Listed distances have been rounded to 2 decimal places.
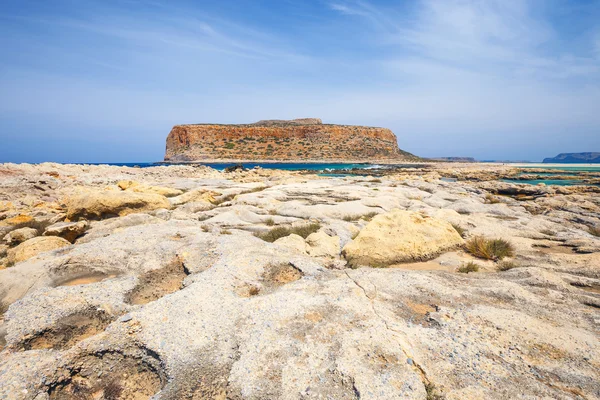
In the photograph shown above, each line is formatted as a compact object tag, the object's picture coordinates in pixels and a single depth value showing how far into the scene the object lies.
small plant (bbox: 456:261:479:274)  7.17
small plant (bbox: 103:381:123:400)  3.55
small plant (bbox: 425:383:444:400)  3.18
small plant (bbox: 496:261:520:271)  7.29
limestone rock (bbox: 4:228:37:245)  8.98
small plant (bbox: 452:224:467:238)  10.00
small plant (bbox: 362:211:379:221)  12.70
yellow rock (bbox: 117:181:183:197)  16.47
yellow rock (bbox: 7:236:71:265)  7.35
